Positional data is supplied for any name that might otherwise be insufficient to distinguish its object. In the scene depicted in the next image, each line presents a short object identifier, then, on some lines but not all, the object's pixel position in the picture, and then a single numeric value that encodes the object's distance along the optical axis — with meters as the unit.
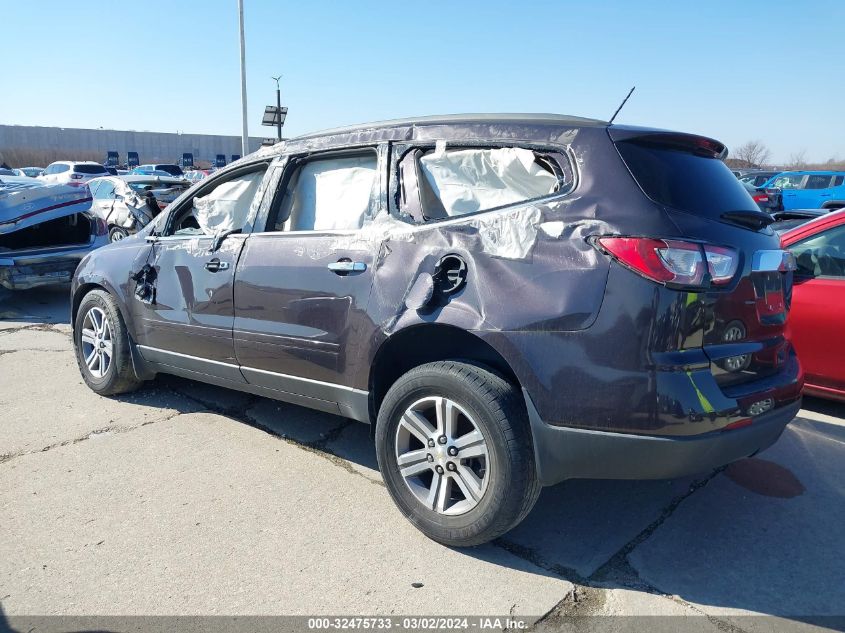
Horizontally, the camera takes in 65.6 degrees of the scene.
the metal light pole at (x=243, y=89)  26.71
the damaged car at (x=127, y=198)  11.60
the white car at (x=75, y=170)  32.59
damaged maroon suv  2.47
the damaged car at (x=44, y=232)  7.83
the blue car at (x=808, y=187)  18.39
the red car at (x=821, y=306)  4.31
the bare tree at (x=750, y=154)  64.94
